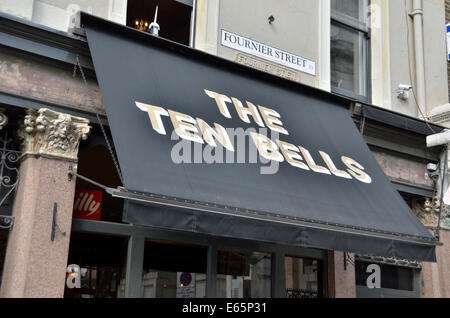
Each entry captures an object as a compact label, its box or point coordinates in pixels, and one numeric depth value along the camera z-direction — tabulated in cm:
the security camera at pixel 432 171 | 1055
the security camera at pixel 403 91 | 1077
